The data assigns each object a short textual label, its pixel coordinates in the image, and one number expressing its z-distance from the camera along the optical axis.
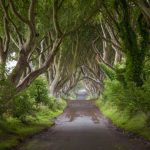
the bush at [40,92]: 33.60
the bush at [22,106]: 23.35
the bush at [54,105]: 41.66
